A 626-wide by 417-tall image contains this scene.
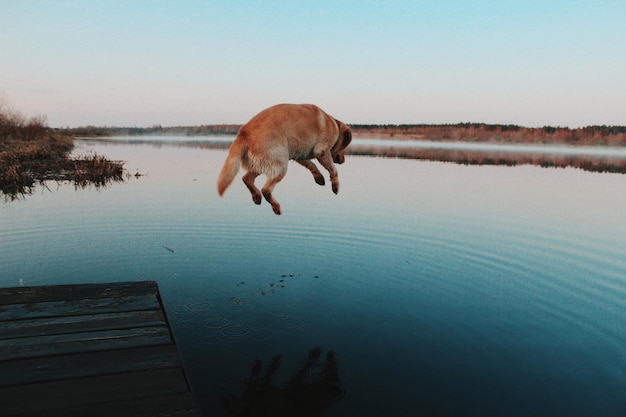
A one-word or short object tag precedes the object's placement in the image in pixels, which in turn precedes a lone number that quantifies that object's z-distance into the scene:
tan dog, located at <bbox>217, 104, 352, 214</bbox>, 4.76
